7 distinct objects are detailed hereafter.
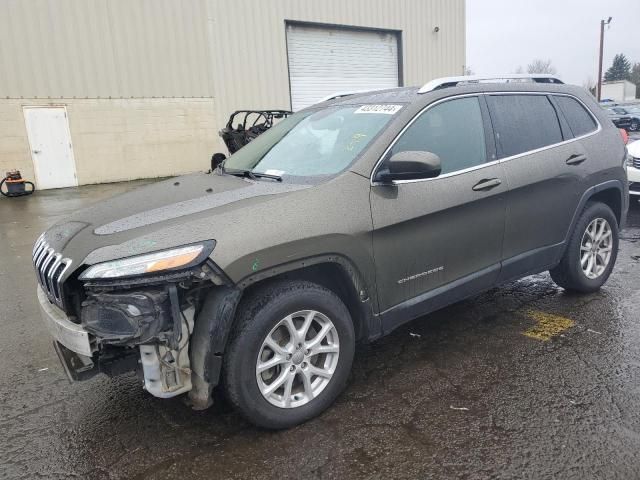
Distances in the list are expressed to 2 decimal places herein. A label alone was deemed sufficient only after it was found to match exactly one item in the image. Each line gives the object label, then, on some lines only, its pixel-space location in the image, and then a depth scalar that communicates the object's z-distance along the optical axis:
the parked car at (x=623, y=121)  24.79
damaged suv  2.51
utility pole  40.99
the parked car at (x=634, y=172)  8.16
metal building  14.44
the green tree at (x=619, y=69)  87.03
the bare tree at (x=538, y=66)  83.78
